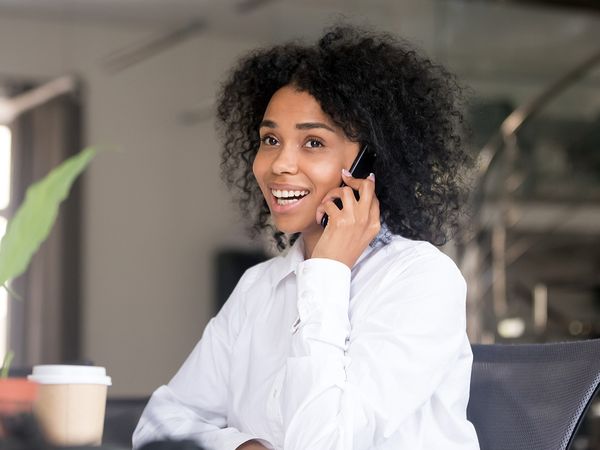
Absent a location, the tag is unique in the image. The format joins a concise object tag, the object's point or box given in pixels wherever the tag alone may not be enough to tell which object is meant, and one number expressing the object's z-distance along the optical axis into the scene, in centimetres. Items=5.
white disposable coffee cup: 195
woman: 237
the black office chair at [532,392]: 239
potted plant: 167
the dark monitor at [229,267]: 944
